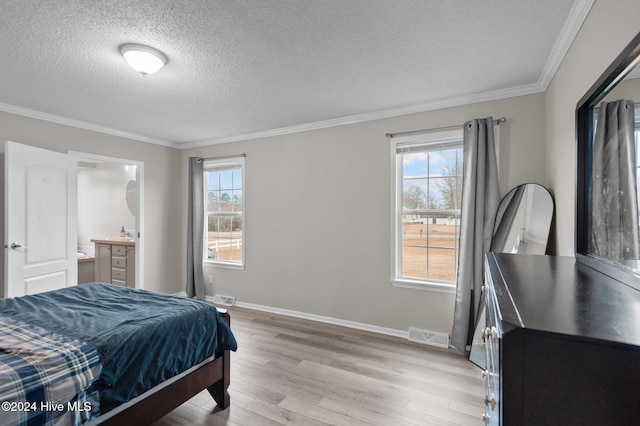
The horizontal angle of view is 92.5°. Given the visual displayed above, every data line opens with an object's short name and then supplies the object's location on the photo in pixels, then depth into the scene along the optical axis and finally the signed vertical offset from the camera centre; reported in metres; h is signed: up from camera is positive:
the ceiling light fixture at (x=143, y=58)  2.06 +1.08
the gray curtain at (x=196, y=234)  4.67 -0.32
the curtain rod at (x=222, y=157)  4.37 +0.83
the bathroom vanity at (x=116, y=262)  4.66 -0.77
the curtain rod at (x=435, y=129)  2.85 +0.86
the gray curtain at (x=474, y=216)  2.83 -0.03
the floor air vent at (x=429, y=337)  3.08 -1.28
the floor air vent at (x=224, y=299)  4.47 -1.28
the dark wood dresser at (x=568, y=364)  0.55 -0.28
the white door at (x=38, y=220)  2.99 -0.08
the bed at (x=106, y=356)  1.29 -0.72
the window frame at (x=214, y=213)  4.38 +0.10
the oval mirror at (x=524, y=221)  2.45 -0.06
